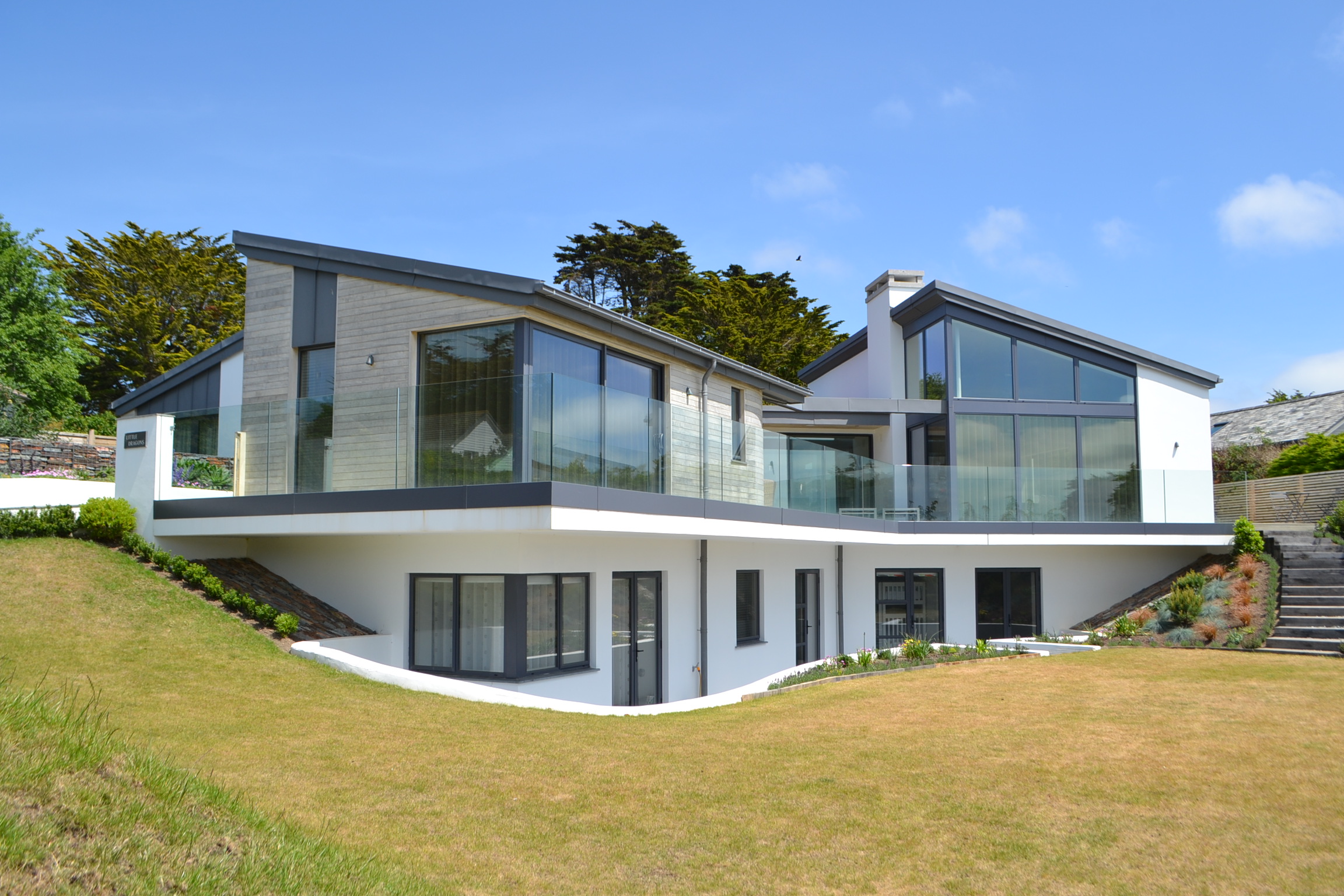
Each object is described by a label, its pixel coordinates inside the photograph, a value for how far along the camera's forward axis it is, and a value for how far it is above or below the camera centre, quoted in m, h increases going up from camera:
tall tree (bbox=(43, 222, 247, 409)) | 38.50 +9.42
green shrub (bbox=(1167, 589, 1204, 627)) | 19.81 -1.44
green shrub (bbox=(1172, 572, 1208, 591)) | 21.70 -1.03
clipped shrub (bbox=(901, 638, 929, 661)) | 17.70 -2.09
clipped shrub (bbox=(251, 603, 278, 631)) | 13.14 -1.08
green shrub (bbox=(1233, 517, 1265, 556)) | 22.89 -0.05
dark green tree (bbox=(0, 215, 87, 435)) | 29.92 +6.29
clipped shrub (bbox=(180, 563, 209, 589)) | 13.70 -0.56
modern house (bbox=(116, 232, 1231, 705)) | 12.41 +0.55
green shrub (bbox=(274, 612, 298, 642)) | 12.94 -1.21
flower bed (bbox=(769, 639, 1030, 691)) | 16.70 -2.27
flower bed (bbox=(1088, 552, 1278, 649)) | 18.89 -1.60
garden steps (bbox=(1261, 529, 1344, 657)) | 18.03 -1.21
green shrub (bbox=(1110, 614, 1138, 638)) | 19.98 -1.90
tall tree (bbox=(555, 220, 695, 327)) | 44.38 +12.55
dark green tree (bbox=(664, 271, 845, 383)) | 39.72 +8.83
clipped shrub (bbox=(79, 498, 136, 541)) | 14.35 +0.24
